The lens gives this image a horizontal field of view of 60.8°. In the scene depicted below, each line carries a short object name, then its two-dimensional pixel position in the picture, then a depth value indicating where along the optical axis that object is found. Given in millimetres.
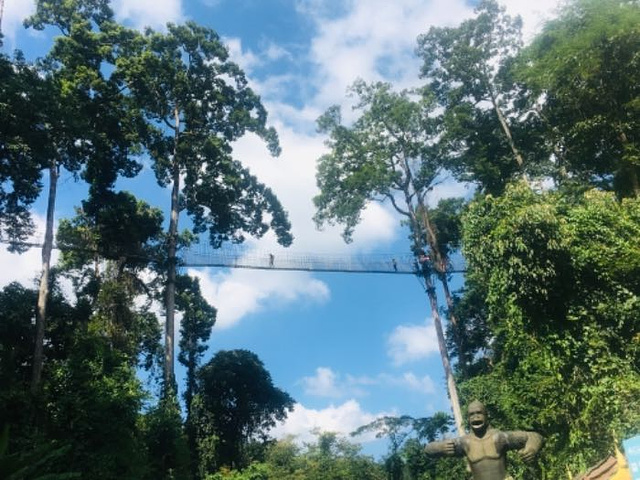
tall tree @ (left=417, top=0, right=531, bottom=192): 22172
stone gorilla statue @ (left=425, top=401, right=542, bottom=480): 4882
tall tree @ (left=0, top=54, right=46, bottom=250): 14438
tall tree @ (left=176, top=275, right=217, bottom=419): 27359
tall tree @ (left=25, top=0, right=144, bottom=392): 17734
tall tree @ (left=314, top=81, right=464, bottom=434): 23656
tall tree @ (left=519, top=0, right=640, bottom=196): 13578
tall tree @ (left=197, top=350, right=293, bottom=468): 28281
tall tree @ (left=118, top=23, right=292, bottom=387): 21594
